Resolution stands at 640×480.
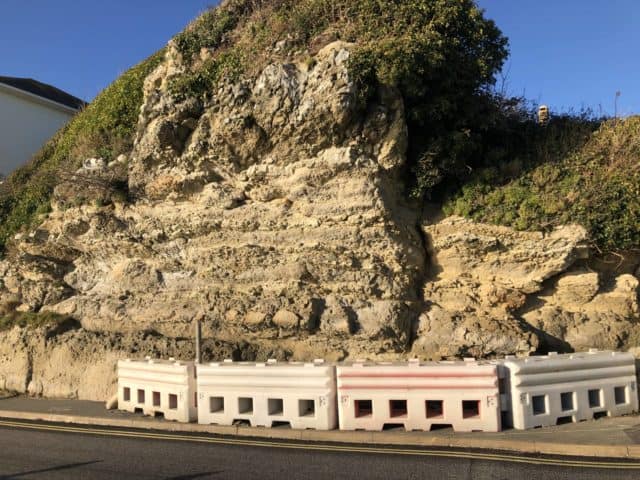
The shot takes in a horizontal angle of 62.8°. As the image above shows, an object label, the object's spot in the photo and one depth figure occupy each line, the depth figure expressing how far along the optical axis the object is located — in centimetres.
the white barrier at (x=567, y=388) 711
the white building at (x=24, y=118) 2231
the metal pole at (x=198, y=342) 894
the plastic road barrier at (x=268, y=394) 744
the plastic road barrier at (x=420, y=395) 702
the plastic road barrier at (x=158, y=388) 820
